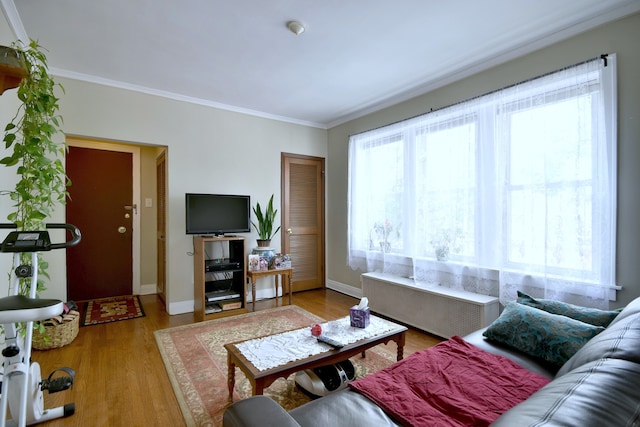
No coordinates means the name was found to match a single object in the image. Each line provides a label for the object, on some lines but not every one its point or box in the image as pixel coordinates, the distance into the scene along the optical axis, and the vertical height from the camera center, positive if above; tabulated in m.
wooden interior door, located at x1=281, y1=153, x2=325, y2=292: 4.50 -0.06
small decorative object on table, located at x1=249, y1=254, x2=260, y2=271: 3.75 -0.61
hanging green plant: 1.75 +0.39
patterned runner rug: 3.37 -1.16
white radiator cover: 2.64 -0.91
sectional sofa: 0.63 -0.71
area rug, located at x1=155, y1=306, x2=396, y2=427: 1.92 -1.19
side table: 3.67 -0.75
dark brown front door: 4.02 -0.08
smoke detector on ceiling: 2.25 +1.41
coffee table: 1.60 -0.86
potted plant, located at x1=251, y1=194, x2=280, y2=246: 4.01 -0.12
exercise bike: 1.23 -0.62
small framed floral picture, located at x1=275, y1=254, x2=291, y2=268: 3.97 -0.63
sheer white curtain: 2.15 +0.19
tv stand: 3.41 -0.78
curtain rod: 2.13 +1.10
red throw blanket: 1.19 -0.79
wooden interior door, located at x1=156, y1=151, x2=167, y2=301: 3.81 -0.05
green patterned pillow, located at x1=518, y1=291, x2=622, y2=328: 1.61 -0.57
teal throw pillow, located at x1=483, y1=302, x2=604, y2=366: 1.53 -0.65
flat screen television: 3.49 +0.01
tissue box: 2.20 -0.76
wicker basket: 2.60 -1.05
